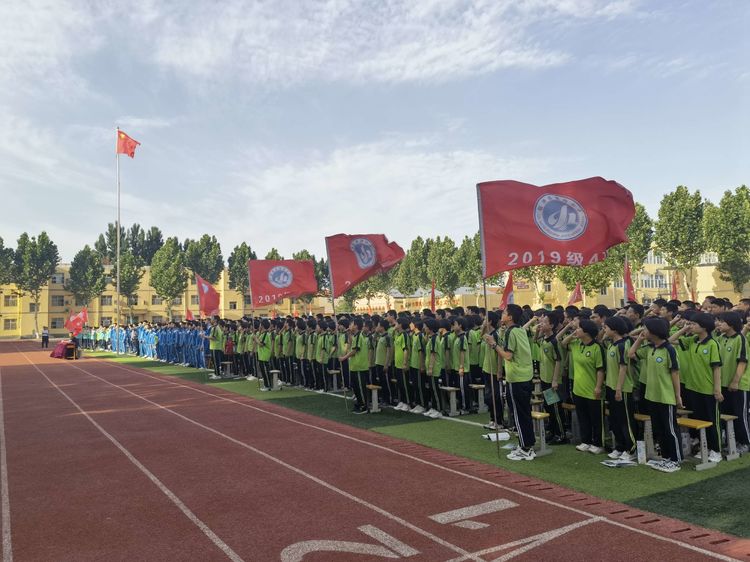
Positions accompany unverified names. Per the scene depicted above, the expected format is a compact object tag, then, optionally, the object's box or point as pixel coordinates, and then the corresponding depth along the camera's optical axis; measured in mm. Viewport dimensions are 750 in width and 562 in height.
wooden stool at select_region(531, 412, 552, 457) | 8070
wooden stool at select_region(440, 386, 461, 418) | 11813
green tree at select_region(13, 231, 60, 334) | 73312
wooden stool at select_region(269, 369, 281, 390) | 17011
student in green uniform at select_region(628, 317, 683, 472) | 7305
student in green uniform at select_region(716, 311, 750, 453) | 7801
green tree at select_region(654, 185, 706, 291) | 46250
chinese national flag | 36125
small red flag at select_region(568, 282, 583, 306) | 23539
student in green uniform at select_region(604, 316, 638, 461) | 7707
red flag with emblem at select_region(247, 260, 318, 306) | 18234
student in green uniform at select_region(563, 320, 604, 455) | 8117
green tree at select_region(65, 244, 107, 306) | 77000
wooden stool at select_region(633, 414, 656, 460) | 7664
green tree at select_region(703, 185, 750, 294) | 46250
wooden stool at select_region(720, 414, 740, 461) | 7772
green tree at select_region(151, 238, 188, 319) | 75875
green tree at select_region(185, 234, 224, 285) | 85062
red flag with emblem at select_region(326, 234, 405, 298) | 13516
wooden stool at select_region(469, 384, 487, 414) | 12281
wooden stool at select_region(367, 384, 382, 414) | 12578
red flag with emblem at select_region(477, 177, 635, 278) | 8609
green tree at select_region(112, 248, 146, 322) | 76000
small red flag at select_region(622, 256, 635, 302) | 18131
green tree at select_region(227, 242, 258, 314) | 85312
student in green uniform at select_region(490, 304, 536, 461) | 8164
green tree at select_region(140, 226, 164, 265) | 107750
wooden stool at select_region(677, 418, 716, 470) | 7172
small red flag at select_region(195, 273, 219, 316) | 23000
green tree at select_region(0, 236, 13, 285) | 72750
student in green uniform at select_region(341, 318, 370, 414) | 12562
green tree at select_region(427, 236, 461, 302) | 68250
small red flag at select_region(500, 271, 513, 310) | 15356
